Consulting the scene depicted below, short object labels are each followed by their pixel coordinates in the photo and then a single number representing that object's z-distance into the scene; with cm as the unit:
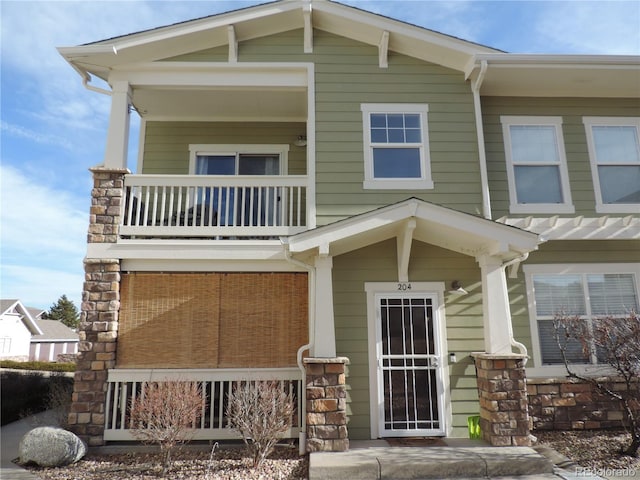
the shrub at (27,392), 784
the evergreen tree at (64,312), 4500
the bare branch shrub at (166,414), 497
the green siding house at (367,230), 580
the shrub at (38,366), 1541
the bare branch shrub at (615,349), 536
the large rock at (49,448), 509
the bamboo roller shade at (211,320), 614
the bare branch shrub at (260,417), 500
